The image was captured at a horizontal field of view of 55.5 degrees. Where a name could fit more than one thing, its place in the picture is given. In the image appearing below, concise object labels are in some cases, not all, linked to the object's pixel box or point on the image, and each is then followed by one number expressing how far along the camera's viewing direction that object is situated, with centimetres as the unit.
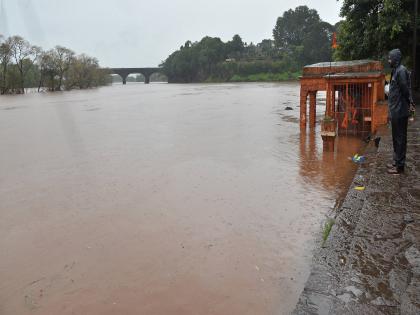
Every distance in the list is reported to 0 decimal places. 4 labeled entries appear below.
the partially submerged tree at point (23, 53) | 5247
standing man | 580
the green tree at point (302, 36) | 8494
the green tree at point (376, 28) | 1493
